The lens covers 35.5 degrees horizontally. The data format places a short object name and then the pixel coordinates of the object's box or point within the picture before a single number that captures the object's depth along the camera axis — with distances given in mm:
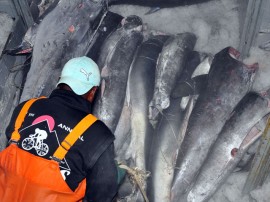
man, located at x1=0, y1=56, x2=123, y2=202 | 2961
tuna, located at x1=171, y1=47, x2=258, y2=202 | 4051
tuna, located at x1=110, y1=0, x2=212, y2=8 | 5574
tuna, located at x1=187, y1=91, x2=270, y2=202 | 4045
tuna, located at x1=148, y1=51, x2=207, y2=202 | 3959
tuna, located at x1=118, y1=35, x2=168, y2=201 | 4199
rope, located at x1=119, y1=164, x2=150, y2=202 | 3830
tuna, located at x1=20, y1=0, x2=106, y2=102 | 4453
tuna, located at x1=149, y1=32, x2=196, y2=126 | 4336
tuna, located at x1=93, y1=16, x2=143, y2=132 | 4348
